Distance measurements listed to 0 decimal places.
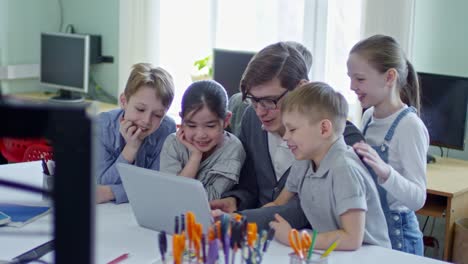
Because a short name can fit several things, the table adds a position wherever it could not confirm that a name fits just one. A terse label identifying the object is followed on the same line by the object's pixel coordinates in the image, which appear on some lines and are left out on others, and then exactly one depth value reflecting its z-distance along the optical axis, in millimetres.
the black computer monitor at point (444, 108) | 3045
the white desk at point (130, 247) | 1546
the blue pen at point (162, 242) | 1215
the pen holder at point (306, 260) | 1273
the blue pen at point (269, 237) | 1259
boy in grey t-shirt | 1633
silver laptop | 1556
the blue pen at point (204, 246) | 1206
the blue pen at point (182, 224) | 1284
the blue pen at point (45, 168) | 1893
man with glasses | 1926
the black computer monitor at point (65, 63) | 4684
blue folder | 1769
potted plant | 4277
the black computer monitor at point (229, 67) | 3768
